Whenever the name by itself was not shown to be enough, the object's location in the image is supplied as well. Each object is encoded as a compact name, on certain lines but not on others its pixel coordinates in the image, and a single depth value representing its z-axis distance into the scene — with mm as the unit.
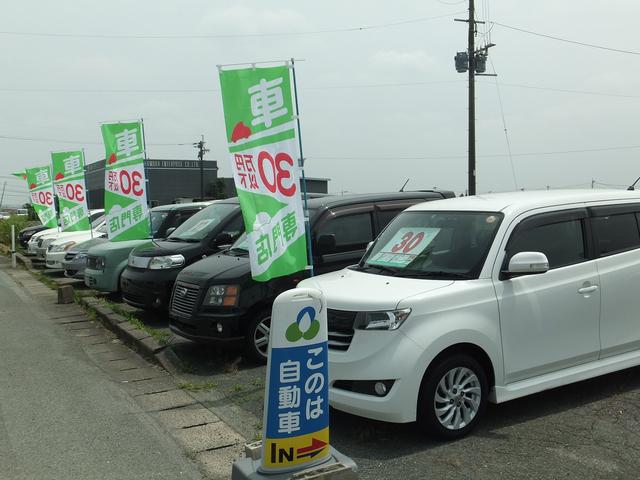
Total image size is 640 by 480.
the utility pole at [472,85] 21812
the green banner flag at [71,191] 15680
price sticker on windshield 5168
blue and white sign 3254
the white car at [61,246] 15016
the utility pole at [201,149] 57531
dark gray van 6480
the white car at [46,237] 17016
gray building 77250
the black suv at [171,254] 8391
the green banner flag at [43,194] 19234
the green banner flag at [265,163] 5910
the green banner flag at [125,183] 10219
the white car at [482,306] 4238
